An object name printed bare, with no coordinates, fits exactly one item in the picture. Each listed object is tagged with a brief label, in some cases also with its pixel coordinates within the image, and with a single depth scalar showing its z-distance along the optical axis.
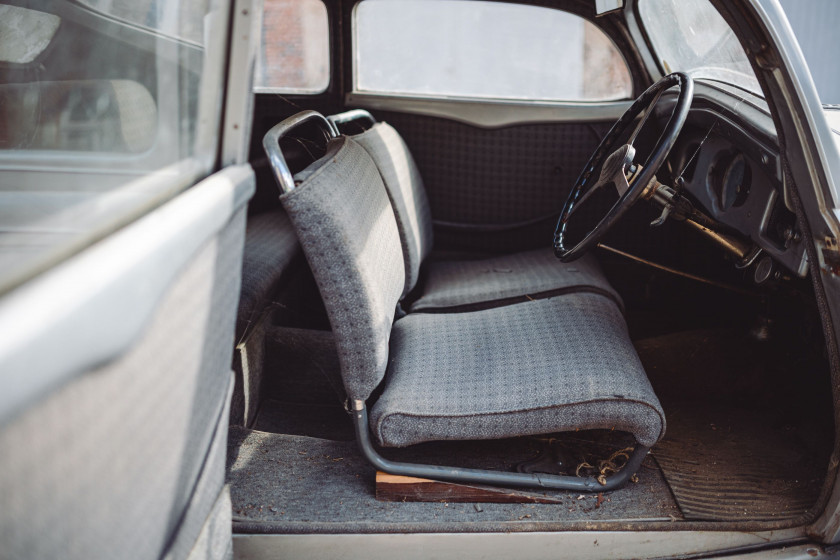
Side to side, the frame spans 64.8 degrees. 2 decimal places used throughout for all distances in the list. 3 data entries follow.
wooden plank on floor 1.36
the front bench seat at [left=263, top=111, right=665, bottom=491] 1.22
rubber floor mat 1.35
